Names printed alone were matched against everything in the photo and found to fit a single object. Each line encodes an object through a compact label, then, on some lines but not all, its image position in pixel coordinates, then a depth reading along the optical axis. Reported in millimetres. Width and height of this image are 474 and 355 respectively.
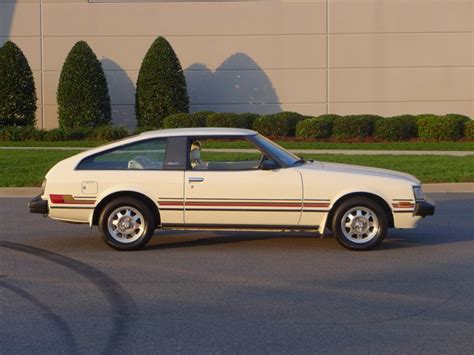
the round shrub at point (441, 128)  27047
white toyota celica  10641
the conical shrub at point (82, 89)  29344
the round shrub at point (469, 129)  27000
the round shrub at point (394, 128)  27141
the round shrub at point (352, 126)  27375
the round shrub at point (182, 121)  27828
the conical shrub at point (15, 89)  29359
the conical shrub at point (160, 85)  29141
